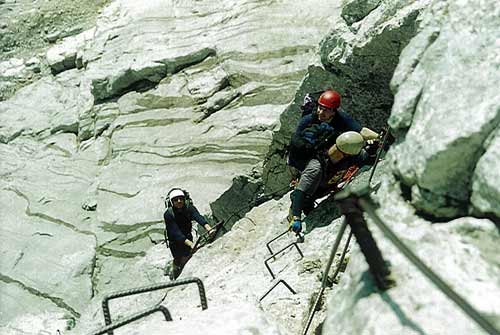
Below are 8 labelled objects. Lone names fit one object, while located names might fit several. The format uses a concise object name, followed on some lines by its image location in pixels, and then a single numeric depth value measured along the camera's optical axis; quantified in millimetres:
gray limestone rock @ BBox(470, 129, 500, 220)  4547
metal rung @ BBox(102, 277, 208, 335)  5348
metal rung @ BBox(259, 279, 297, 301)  7637
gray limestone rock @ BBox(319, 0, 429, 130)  10492
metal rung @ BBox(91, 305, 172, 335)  4945
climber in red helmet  9664
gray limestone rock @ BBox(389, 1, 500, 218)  4824
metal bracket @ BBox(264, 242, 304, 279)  8789
